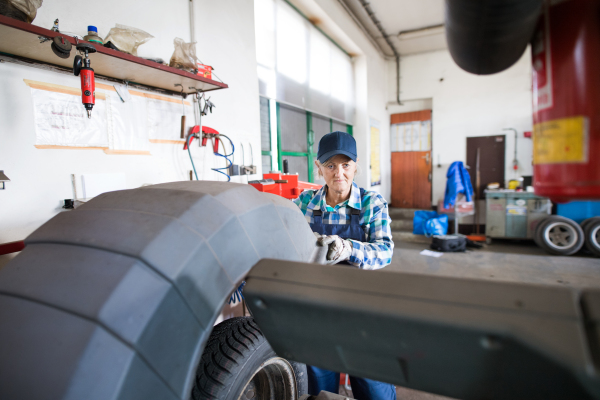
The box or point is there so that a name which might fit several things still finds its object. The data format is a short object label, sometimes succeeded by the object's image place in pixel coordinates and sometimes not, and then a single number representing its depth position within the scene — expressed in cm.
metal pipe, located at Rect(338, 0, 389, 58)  482
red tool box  215
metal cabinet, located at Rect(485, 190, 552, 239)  498
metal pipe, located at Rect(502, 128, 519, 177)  621
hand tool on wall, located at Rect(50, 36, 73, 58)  115
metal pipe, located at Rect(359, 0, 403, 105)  493
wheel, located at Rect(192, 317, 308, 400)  68
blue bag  551
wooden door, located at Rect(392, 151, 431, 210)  716
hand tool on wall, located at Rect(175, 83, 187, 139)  202
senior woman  142
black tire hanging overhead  35
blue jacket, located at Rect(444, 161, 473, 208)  557
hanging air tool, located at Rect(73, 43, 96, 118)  123
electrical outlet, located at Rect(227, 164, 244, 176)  238
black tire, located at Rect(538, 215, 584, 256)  441
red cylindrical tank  34
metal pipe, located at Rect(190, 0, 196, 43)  210
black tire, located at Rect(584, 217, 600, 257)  436
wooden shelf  111
